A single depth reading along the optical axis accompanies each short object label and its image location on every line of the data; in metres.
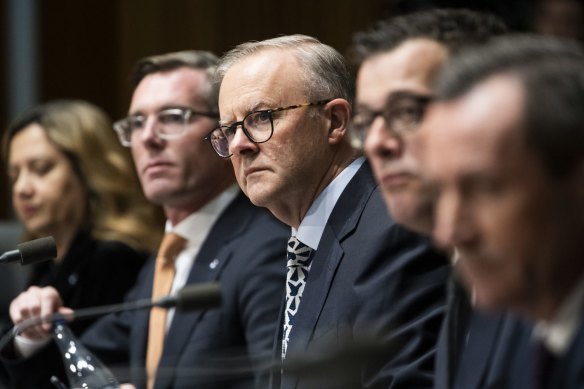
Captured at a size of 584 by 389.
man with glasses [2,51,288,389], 5.71
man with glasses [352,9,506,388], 3.64
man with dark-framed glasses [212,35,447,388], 4.45
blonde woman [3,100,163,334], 7.76
